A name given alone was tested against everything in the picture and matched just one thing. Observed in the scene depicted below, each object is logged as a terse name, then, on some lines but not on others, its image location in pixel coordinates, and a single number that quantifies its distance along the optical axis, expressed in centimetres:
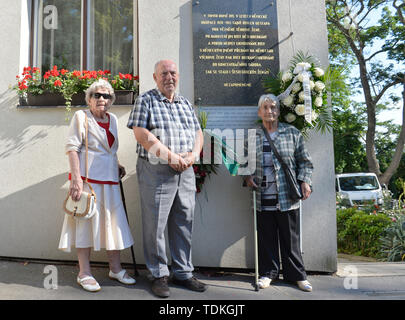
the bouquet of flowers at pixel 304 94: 366
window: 464
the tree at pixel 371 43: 1527
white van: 1333
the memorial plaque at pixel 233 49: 413
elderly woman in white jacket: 319
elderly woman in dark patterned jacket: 346
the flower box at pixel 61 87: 414
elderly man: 317
